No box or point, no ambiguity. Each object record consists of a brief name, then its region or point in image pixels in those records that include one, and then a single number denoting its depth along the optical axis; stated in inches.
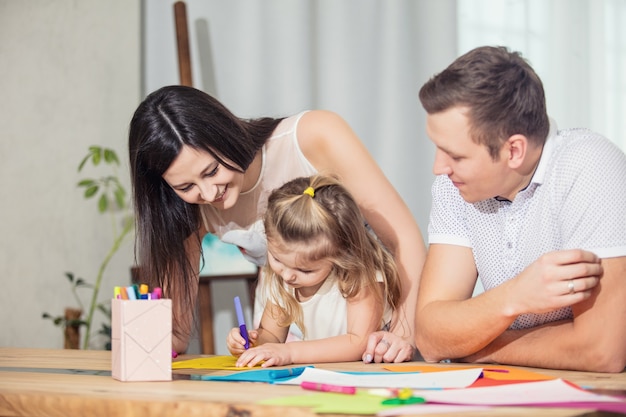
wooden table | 64.3
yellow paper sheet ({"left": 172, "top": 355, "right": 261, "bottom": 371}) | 80.4
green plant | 145.6
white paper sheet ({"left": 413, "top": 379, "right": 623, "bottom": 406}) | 63.8
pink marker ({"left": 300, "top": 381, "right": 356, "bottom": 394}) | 66.3
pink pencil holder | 74.1
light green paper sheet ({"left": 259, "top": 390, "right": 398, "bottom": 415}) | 61.9
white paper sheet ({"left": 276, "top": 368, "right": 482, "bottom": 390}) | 69.0
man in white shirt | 75.0
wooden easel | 151.4
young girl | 89.0
